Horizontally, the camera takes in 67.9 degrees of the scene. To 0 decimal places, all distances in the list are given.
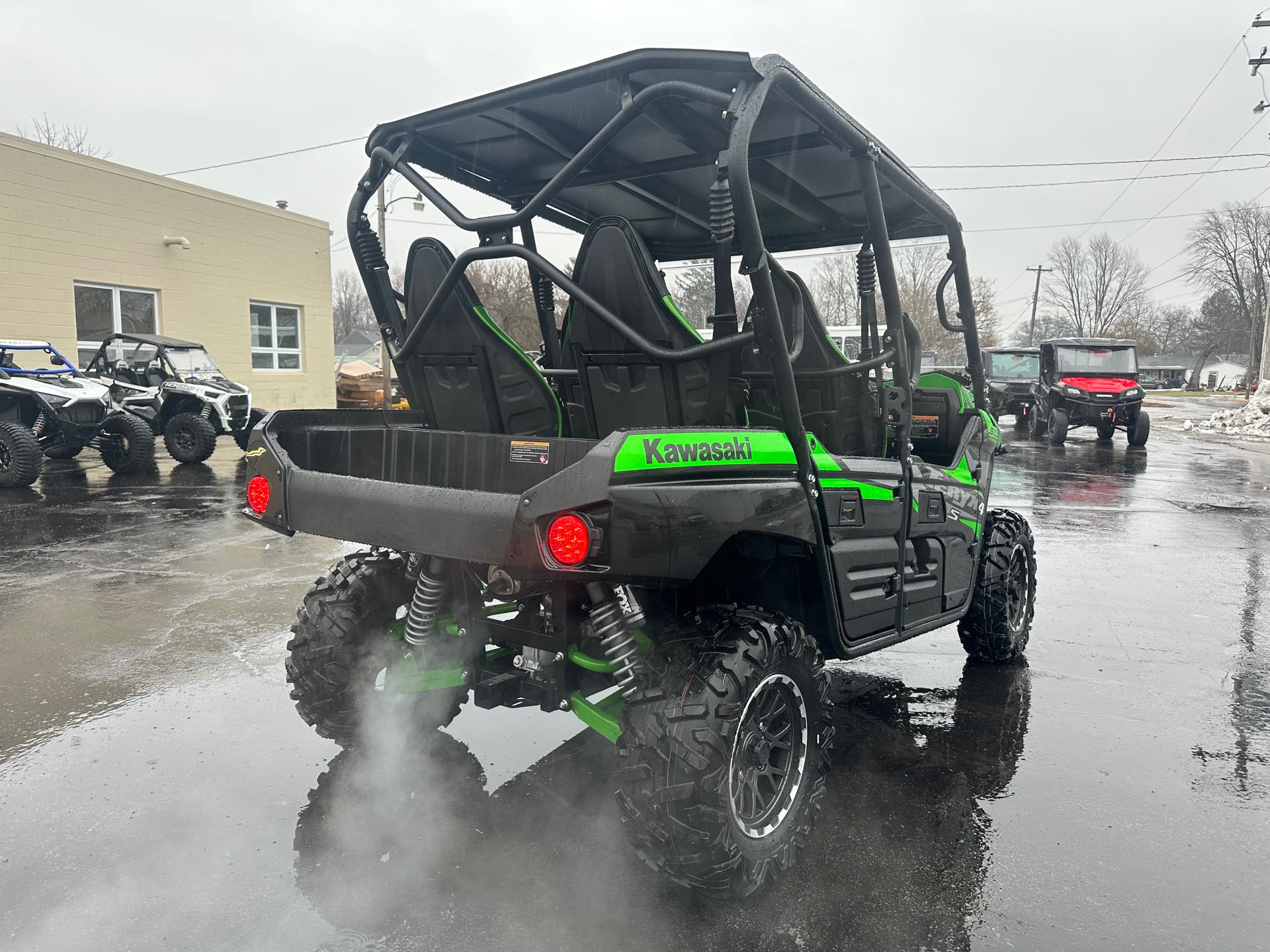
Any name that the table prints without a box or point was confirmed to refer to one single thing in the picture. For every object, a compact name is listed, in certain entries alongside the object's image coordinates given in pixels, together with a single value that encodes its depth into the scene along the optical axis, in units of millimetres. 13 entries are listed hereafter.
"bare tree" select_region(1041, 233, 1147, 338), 86438
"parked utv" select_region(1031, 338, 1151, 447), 19234
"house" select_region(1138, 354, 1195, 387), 98875
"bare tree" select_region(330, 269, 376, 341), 61469
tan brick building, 16078
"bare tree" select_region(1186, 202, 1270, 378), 66438
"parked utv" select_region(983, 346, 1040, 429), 23625
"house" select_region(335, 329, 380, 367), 72812
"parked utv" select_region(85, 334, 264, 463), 13773
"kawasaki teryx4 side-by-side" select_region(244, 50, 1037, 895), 2529
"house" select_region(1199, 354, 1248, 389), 92375
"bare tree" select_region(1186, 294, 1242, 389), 82125
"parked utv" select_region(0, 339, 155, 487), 12086
